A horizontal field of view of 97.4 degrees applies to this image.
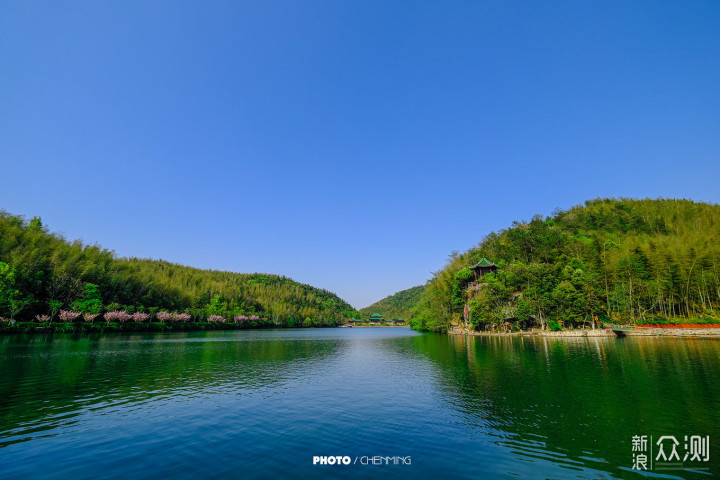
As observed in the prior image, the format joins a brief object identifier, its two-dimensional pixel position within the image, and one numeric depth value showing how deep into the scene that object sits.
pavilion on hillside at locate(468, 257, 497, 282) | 59.22
